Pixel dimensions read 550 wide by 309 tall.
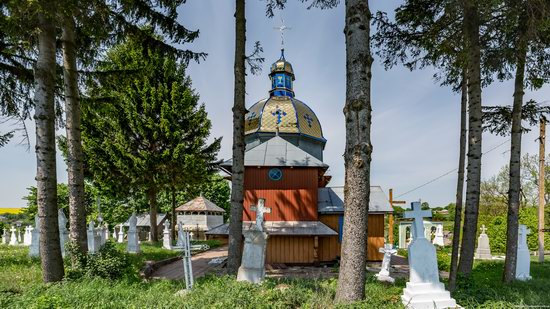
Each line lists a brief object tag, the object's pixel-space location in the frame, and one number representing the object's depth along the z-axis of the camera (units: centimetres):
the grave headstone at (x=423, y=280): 516
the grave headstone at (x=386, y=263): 927
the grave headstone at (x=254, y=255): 762
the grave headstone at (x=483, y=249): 1617
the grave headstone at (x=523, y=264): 1039
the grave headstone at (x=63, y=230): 1204
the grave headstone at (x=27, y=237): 2013
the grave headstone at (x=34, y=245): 1136
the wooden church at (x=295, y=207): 1359
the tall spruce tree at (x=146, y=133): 1792
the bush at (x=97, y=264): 732
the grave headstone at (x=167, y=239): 1799
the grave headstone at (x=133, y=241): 1515
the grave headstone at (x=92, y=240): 1247
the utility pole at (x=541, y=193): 1433
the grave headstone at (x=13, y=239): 2090
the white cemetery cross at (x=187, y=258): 665
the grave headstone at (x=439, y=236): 2269
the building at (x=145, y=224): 3513
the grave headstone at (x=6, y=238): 2201
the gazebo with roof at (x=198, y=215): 3006
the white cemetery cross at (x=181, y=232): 758
